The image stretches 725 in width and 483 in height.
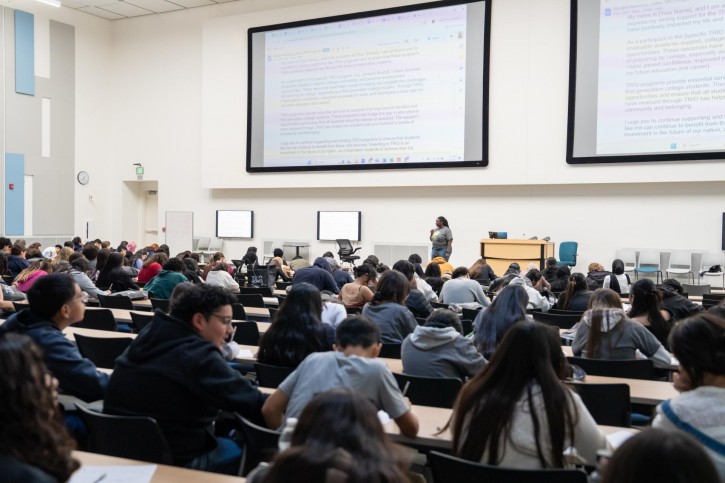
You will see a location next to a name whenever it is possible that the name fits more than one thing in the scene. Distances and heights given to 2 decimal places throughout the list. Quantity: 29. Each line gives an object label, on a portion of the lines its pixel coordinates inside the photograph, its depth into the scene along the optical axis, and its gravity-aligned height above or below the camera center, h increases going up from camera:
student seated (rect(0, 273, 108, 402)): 2.97 -0.58
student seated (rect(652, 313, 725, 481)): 1.96 -0.54
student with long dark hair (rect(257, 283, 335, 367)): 3.46 -0.65
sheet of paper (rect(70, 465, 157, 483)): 1.99 -0.82
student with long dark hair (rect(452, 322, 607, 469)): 2.10 -0.64
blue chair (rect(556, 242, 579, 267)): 12.58 -0.74
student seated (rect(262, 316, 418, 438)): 2.48 -0.66
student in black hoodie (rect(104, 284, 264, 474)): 2.51 -0.69
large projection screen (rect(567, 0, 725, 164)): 11.35 +2.36
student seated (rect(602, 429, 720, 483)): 1.14 -0.42
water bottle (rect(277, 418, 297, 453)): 1.44 -0.51
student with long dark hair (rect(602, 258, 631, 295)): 8.15 -0.83
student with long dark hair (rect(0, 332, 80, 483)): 1.37 -0.46
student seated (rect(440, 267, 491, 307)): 6.95 -0.84
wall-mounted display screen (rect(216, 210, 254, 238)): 16.33 -0.42
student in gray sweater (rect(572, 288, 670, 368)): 4.03 -0.75
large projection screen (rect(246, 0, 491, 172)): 13.26 +2.53
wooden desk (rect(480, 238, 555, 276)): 12.03 -0.73
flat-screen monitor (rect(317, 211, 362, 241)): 14.99 -0.36
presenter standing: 12.70 -0.51
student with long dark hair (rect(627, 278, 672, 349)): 4.48 -0.64
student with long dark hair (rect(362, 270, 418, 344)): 4.82 -0.73
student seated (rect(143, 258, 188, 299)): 6.94 -0.77
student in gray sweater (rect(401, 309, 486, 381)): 3.50 -0.75
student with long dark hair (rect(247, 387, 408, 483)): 1.04 -0.40
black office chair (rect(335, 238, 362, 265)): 14.37 -0.92
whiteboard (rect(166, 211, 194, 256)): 17.06 -0.65
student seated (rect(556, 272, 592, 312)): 6.54 -0.80
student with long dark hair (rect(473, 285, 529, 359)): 3.94 -0.62
